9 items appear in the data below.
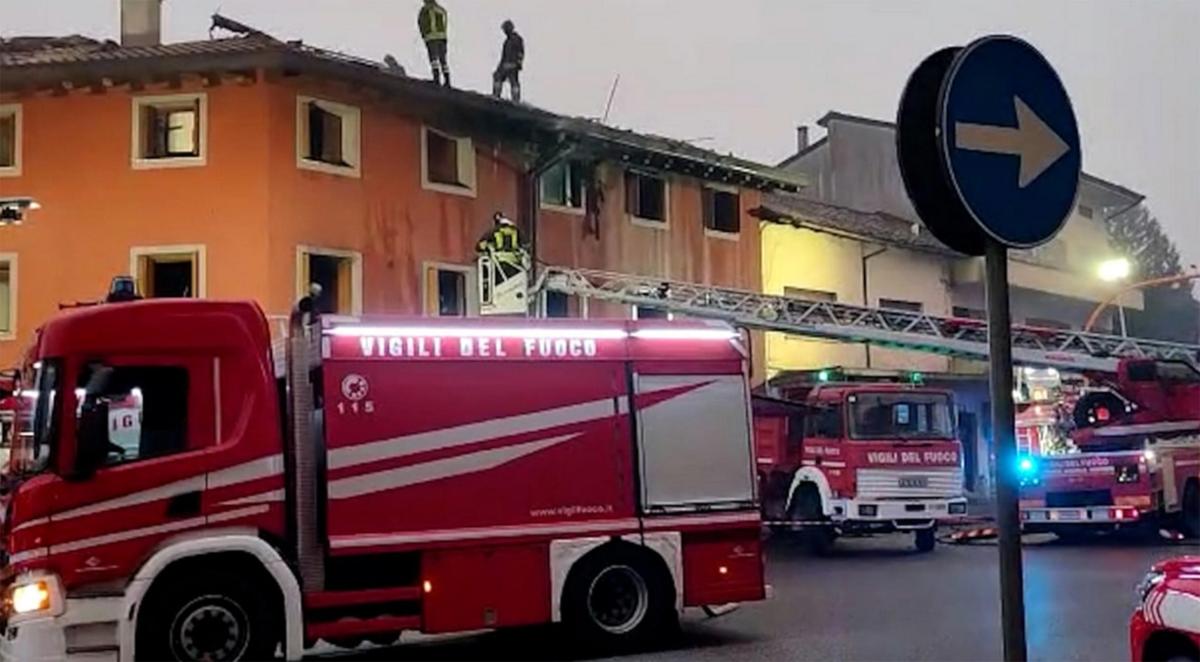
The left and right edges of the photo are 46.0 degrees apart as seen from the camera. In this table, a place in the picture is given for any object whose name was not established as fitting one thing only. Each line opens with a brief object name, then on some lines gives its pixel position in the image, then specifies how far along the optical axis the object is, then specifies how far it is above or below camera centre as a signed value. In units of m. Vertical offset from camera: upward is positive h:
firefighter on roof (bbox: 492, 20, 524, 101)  20.36 +5.94
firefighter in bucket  18.16 +2.77
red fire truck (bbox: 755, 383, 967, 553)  17.05 +0.06
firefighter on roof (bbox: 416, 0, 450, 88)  19.27 +5.99
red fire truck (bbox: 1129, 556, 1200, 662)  4.37 -0.50
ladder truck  17.11 +0.69
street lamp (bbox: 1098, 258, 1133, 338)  27.69 +3.80
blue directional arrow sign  2.49 +0.58
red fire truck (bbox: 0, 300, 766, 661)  7.85 -0.02
